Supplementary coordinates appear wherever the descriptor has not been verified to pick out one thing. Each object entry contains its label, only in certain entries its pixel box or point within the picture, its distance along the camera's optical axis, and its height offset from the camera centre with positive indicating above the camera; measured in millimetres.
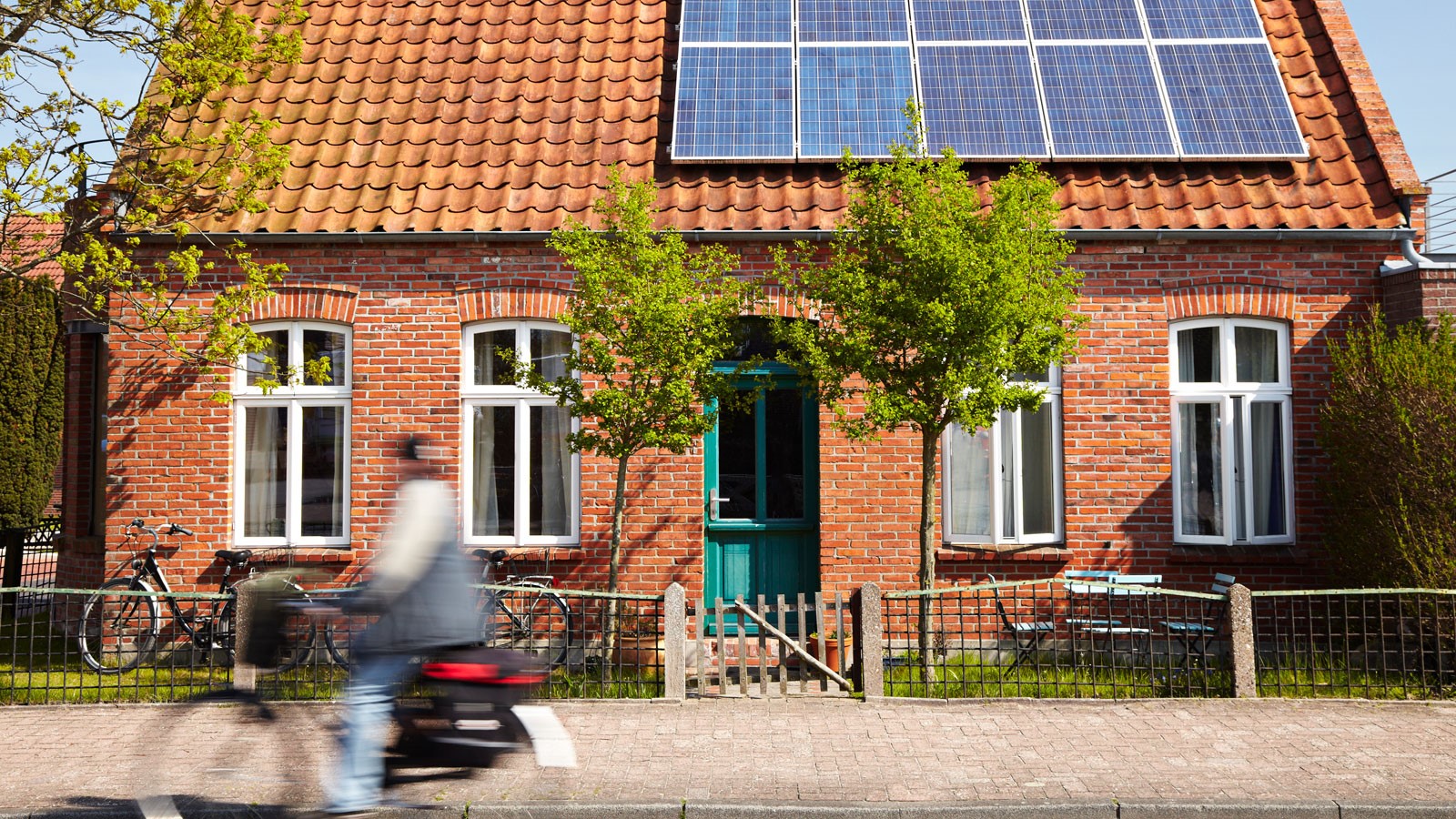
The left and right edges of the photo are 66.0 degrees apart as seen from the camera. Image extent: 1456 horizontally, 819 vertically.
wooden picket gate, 8422 -1541
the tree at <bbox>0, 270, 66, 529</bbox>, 13820 +908
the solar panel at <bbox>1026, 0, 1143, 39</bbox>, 12188 +4874
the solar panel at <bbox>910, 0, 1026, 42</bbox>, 12211 +4892
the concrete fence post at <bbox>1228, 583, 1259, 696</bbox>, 8312 -1317
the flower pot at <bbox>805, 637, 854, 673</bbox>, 9289 -1591
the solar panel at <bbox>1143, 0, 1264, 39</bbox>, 12125 +4842
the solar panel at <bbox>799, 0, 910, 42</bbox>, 12258 +4912
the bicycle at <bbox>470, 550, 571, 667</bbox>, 8773 -1282
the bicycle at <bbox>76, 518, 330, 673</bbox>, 9656 -1340
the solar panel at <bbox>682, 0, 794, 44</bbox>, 12328 +4943
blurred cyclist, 5047 -735
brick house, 10508 +584
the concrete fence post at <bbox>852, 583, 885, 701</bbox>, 8367 -1327
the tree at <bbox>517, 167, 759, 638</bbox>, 8883 +1092
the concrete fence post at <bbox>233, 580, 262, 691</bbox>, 5141 -995
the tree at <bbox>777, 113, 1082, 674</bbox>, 8430 +1252
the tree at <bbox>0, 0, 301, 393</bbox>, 8875 +2530
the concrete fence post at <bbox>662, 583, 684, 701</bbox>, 8328 -1304
